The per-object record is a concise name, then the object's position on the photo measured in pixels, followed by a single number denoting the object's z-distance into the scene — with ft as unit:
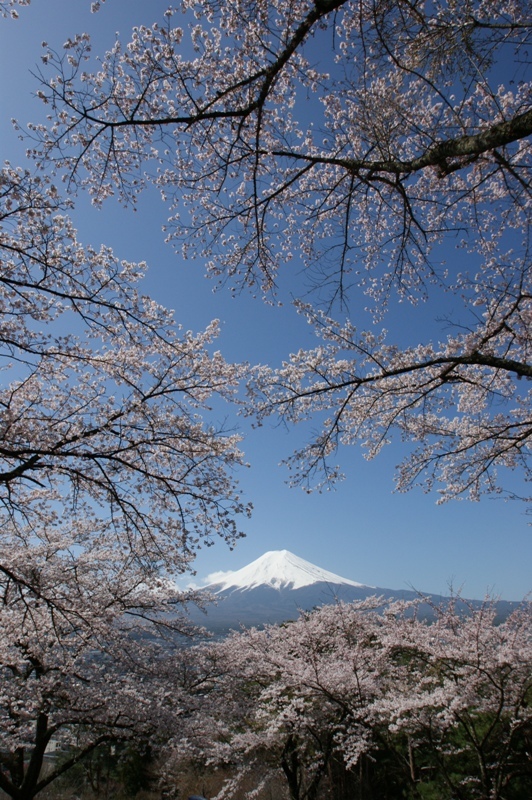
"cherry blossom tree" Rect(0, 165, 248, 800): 12.75
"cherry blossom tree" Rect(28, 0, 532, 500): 9.66
